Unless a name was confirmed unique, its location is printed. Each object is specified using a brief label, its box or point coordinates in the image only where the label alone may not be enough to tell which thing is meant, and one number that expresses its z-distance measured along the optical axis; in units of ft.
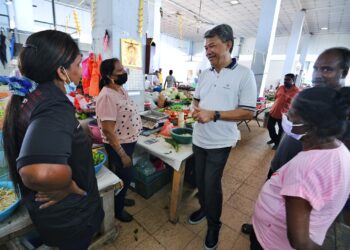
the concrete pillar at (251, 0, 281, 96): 16.83
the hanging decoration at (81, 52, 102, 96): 6.89
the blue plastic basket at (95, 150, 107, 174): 4.47
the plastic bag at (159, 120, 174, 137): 7.03
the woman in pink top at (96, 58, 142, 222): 4.58
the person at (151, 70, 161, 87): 21.31
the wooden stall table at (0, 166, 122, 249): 3.01
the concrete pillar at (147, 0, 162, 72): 20.49
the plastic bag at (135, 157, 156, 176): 6.82
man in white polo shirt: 4.23
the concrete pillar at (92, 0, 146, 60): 6.54
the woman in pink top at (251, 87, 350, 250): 2.10
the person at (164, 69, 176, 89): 25.66
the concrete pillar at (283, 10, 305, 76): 23.02
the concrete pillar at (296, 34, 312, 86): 33.27
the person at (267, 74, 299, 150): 10.74
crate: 6.89
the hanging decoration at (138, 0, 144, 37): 7.26
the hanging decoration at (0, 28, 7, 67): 10.11
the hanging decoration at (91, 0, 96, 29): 6.87
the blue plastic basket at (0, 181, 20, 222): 3.02
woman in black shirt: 2.00
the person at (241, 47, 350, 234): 4.34
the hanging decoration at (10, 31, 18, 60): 9.68
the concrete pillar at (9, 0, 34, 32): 14.14
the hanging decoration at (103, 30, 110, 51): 6.68
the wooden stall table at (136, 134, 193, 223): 5.43
